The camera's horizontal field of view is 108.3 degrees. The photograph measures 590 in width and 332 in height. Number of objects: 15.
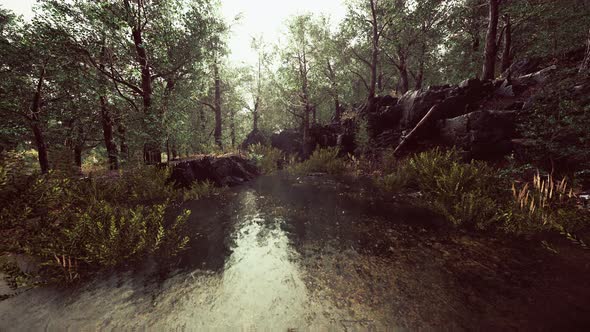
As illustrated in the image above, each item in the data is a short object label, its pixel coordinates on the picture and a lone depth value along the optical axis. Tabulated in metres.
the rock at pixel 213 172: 9.38
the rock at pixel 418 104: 11.38
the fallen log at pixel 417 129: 10.57
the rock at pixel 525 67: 11.98
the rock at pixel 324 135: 19.03
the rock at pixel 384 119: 13.94
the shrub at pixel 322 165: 13.05
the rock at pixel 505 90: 9.38
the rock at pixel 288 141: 22.99
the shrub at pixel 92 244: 3.38
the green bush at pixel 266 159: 15.05
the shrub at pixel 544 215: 4.06
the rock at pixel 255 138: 25.86
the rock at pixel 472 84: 10.51
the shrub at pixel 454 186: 4.78
